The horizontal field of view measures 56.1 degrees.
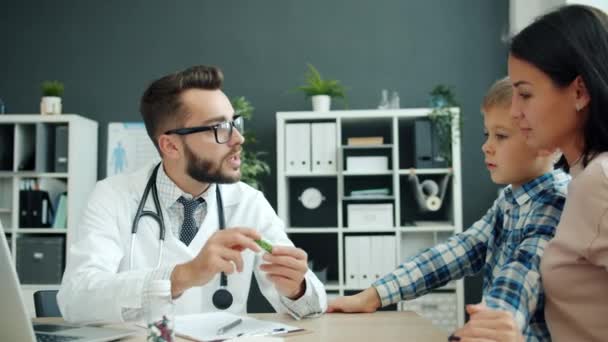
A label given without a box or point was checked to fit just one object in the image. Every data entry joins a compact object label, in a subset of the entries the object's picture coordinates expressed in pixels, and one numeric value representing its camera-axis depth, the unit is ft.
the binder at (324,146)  12.19
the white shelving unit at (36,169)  12.34
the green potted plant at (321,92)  12.35
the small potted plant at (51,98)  12.75
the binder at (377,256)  12.00
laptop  2.89
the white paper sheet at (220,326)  3.97
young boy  3.68
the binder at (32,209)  12.42
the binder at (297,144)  12.24
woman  3.22
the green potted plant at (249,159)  12.11
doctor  4.58
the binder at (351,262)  12.04
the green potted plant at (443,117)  11.79
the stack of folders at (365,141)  12.16
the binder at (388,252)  12.00
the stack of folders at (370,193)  12.11
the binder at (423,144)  12.06
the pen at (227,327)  4.11
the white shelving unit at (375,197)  11.96
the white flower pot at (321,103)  12.34
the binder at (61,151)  12.50
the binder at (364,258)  12.02
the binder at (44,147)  12.35
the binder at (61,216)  12.50
